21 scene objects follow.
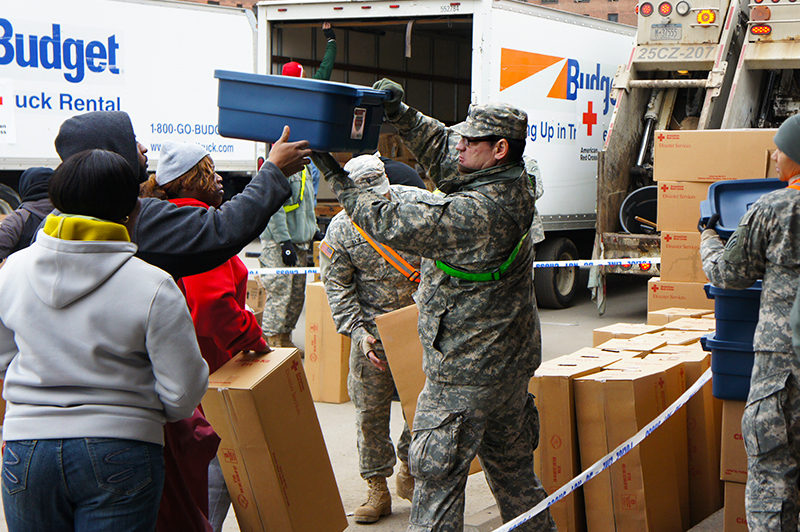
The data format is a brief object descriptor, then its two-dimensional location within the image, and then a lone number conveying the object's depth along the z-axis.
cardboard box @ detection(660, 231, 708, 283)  5.34
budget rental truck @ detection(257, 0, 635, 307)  7.41
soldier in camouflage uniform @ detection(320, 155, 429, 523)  3.79
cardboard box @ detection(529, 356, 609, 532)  3.26
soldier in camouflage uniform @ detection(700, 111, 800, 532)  2.78
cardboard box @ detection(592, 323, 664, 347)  4.44
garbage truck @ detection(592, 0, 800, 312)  7.12
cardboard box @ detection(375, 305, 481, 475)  3.53
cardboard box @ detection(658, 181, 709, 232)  5.22
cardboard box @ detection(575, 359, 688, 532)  3.23
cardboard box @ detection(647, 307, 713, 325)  4.97
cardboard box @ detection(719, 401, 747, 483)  3.30
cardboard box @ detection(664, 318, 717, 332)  4.55
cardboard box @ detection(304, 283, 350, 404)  5.70
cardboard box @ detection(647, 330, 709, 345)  4.18
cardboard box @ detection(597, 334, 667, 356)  3.96
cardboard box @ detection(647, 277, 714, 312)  5.43
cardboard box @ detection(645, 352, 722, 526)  3.71
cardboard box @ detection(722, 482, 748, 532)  3.30
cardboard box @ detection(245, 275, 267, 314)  6.54
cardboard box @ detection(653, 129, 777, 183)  4.88
